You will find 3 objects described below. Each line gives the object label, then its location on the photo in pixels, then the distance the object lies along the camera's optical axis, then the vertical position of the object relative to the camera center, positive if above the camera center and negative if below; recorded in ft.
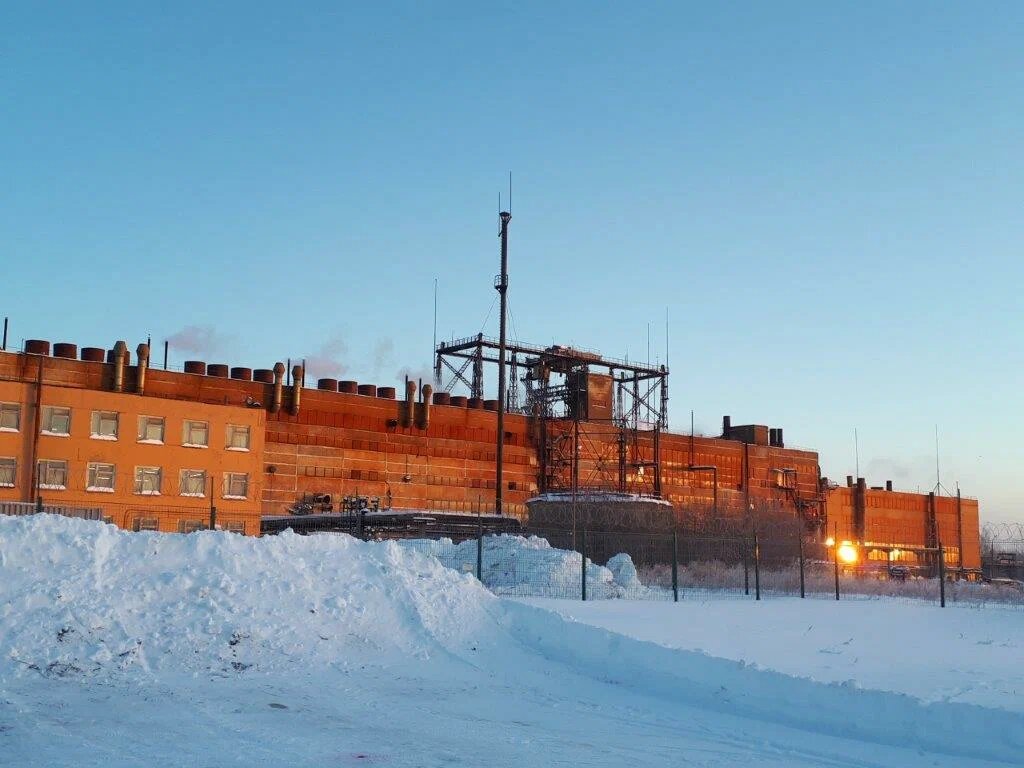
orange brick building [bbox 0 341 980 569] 165.58 +14.81
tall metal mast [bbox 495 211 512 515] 175.01 +30.42
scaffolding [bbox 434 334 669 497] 243.19 +24.19
